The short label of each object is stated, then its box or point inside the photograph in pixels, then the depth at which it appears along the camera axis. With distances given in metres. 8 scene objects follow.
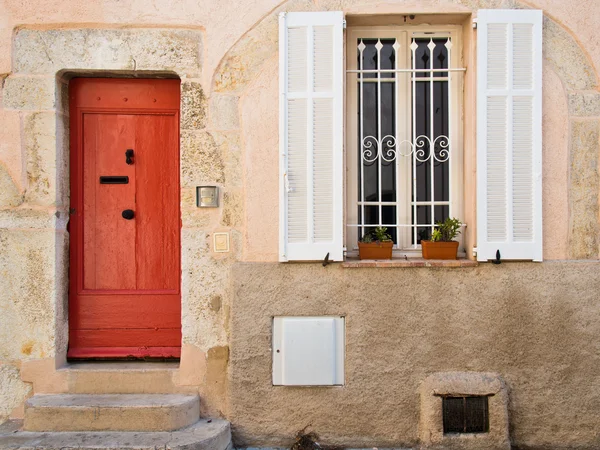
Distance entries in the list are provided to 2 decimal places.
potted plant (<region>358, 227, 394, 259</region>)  3.95
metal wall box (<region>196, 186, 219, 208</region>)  3.89
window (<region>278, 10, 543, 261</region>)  3.86
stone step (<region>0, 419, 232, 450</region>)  3.48
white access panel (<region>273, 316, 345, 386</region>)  3.84
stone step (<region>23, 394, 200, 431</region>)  3.70
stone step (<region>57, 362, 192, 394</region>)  3.92
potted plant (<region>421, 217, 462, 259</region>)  3.91
